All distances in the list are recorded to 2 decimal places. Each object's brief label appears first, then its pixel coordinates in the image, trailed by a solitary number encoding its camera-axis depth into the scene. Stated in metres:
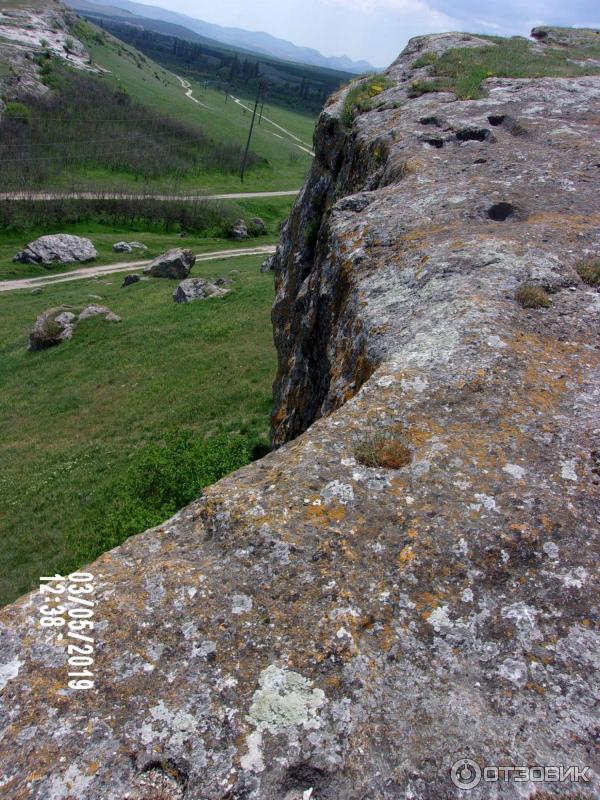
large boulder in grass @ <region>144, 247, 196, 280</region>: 50.03
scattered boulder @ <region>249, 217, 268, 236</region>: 77.09
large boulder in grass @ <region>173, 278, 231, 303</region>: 39.41
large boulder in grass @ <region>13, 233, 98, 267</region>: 58.50
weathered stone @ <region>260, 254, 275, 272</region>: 48.53
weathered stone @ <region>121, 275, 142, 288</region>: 49.47
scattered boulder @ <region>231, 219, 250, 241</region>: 74.50
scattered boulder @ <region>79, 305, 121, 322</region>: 35.91
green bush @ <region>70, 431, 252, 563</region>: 13.72
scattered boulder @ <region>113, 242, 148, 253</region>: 63.80
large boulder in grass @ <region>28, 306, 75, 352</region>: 33.88
